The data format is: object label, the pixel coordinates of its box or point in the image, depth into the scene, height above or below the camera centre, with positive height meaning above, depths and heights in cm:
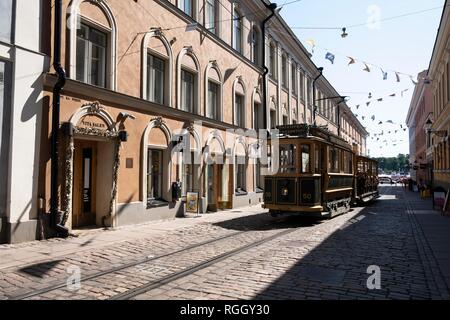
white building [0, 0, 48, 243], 901 +135
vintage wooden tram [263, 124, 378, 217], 1316 +1
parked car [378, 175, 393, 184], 7492 -60
